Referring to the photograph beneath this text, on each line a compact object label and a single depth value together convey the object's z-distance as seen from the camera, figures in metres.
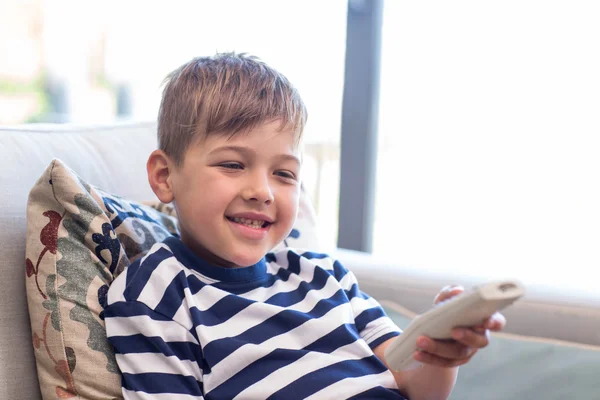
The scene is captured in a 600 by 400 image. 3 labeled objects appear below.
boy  0.89
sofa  0.94
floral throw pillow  0.89
